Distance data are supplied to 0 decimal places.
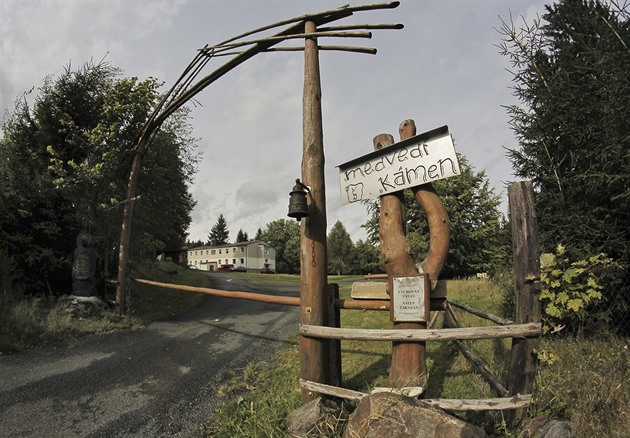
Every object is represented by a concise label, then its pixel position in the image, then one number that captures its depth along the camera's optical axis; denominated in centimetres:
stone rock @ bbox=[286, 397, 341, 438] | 327
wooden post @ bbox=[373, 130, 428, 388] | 340
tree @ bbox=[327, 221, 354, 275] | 6016
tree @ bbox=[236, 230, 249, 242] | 10138
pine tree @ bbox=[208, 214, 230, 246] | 9468
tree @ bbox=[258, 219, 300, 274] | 6888
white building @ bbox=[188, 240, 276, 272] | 7012
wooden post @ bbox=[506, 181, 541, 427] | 315
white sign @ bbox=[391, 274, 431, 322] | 338
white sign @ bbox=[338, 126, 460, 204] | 337
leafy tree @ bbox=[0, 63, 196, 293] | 902
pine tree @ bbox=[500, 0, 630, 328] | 510
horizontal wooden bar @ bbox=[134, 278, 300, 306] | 460
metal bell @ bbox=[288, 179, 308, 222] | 369
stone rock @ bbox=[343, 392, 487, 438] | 258
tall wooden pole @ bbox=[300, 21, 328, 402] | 387
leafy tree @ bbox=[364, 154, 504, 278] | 2344
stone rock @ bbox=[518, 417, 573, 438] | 300
